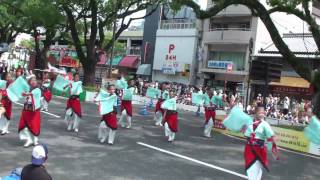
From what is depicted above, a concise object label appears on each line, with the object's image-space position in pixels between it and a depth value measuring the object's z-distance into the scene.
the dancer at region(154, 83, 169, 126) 18.77
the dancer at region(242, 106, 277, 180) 9.50
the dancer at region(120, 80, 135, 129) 17.72
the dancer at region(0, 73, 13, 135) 13.79
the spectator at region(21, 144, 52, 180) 5.01
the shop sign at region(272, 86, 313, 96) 34.59
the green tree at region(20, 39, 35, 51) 71.56
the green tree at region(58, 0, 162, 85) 30.89
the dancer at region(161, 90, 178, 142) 15.33
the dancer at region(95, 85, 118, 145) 13.73
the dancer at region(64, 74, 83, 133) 15.52
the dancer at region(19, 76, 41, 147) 12.23
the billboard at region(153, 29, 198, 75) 44.28
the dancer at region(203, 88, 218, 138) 17.42
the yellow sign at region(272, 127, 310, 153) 16.50
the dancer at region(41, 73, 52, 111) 20.27
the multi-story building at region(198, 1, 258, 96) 39.12
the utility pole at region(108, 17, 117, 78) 32.02
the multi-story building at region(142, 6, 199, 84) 44.19
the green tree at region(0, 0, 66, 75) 31.33
